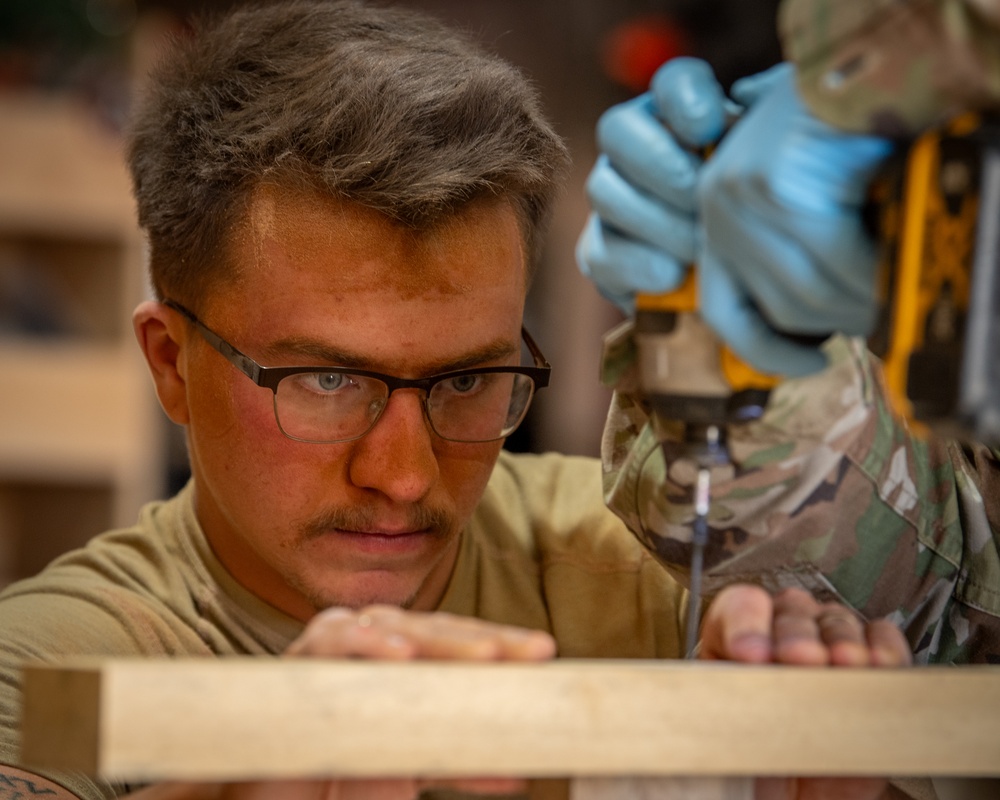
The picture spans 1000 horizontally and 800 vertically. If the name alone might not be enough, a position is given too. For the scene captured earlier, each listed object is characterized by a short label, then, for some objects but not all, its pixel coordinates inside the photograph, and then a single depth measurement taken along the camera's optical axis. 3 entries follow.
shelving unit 2.50
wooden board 1.02
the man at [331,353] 1.27
